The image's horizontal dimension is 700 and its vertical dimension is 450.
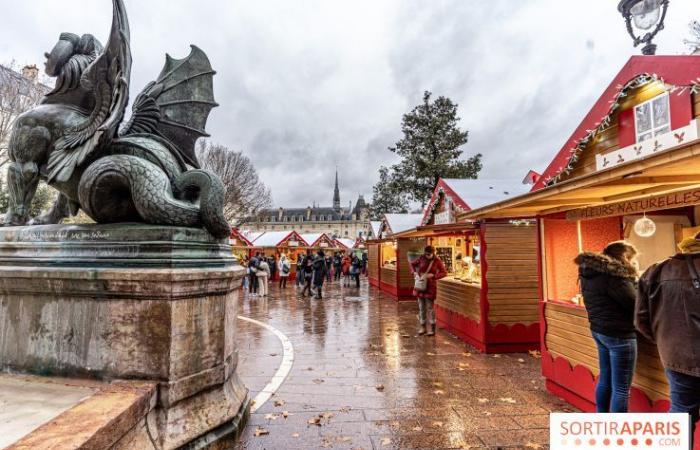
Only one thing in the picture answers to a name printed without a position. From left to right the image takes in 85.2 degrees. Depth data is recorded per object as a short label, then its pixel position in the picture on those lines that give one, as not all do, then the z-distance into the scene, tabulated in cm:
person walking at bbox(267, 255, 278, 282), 2355
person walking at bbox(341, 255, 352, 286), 2392
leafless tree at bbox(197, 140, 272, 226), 2523
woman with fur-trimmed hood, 320
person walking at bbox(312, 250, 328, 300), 1498
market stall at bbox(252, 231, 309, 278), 2432
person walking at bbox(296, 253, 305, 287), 1755
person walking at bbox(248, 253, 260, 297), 1669
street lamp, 455
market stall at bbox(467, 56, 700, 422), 327
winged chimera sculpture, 308
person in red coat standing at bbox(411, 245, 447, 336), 764
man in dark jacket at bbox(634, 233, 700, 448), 249
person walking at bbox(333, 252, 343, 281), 2673
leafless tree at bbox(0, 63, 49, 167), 1432
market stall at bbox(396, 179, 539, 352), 667
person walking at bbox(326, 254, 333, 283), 2548
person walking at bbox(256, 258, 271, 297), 1561
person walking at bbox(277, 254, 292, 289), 1959
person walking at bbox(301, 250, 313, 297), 1587
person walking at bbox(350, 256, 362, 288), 2101
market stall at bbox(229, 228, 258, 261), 2348
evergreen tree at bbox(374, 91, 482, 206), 2925
